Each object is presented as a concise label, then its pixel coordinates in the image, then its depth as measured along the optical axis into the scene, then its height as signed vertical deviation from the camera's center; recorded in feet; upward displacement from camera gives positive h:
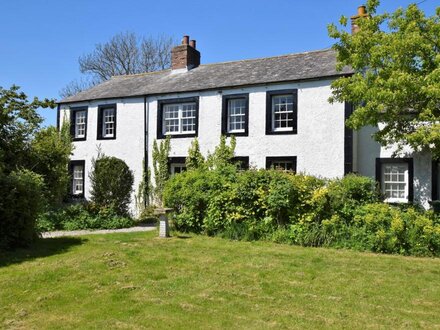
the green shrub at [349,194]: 39.24 -1.15
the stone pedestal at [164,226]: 42.34 -4.65
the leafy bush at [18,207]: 32.94 -2.44
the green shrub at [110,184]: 62.03 -0.91
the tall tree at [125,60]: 136.77 +37.95
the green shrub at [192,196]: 44.24 -1.78
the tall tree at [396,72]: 34.99 +9.54
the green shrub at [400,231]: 34.04 -3.95
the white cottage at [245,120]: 52.31 +8.42
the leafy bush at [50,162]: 47.03 +1.64
